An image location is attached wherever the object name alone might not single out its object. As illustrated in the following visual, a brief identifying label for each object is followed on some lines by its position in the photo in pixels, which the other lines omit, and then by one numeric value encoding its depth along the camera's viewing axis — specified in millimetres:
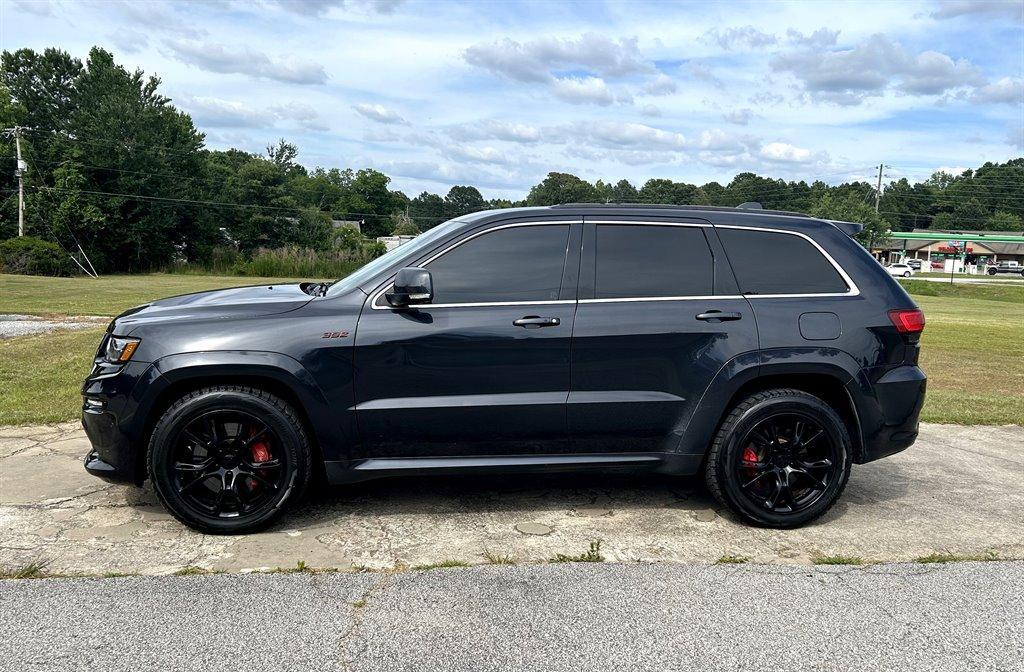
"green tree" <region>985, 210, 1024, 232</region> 123750
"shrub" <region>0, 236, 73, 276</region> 40750
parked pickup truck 87200
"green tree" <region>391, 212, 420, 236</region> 97381
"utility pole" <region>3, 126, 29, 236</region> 49062
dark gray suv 3992
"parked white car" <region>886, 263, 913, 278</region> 62750
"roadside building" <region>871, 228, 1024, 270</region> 102062
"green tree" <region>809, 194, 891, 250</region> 79812
